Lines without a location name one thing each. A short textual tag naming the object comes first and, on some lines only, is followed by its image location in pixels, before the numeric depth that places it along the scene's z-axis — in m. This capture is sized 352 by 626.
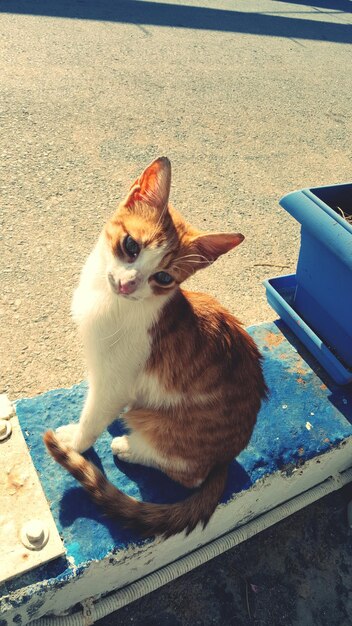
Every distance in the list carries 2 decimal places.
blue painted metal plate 0.51
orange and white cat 0.50
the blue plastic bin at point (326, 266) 0.64
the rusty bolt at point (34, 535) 0.48
